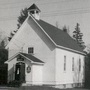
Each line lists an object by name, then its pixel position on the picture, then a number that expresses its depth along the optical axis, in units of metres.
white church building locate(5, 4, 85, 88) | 32.83
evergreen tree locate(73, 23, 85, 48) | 95.34
